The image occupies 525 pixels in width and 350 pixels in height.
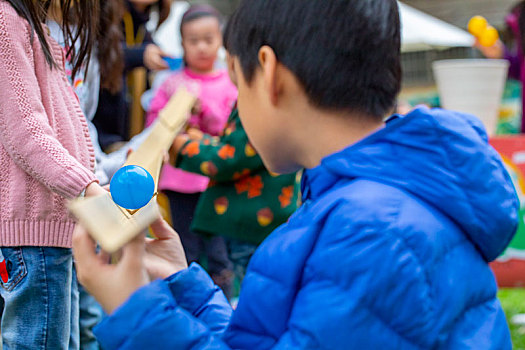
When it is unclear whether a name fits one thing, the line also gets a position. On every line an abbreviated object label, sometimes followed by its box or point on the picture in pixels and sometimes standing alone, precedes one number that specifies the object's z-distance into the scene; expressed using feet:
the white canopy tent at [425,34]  19.51
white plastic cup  12.76
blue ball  3.10
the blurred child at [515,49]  13.06
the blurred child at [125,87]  10.03
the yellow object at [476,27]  13.37
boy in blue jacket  3.04
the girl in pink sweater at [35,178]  4.36
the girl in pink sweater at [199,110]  9.86
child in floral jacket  8.35
